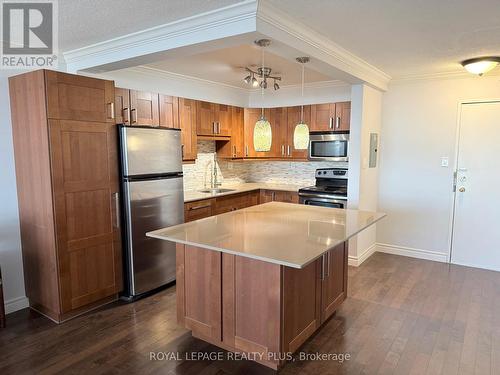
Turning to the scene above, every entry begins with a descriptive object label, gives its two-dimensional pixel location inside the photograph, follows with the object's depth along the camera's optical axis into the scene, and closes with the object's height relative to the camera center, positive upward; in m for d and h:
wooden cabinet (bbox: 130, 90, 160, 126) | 3.67 +0.49
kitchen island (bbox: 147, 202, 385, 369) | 2.15 -0.86
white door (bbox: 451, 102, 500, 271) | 4.07 -0.40
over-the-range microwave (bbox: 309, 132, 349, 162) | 4.62 +0.11
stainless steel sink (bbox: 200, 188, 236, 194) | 4.89 -0.52
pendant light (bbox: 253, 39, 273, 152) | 2.57 +0.15
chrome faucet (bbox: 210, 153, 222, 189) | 5.27 -0.35
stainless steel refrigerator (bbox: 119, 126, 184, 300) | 3.23 -0.45
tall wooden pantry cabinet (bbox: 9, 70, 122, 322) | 2.75 -0.29
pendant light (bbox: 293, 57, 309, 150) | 2.71 +0.14
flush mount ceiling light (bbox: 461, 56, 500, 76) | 3.36 +0.88
